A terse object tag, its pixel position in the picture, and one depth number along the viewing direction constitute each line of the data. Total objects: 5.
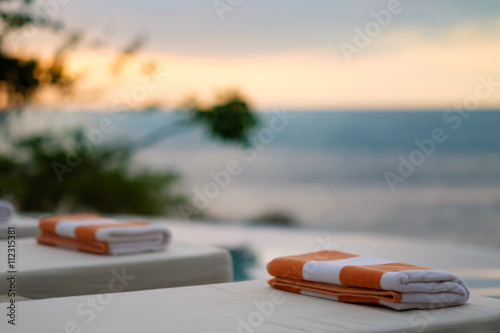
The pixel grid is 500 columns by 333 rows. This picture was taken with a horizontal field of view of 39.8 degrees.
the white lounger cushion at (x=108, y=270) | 2.66
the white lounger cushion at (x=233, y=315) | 1.83
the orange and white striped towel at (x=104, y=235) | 3.08
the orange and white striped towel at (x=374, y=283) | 2.03
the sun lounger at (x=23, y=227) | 3.81
